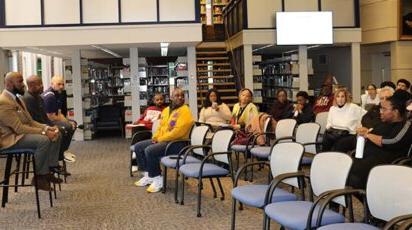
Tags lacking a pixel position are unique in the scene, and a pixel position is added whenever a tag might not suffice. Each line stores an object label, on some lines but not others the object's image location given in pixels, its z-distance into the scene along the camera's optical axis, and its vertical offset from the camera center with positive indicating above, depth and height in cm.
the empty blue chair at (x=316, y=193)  383 -82
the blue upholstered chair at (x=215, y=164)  587 -86
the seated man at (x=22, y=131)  583 -41
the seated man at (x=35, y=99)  680 -7
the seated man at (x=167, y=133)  717 -56
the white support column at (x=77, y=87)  1358 +13
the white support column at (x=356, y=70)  1425 +37
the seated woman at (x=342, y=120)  755 -48
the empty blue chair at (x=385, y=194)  356 -74
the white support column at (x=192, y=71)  1348 +43
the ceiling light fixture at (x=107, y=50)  1307 +107
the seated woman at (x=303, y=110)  915 -41
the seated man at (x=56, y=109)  793 -23
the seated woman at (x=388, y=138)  536 -53
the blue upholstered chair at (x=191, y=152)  651 -79
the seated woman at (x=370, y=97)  1058 -26
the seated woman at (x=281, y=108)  951 -38
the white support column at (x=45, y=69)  2017 +87
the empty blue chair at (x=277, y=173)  457 -79
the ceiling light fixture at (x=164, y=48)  1287 +108
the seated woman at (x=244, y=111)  873 -38
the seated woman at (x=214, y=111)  934 -39
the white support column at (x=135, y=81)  1358 +23
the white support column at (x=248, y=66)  1385 +54
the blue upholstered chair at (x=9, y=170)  587 -86
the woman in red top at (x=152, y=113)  875 -37
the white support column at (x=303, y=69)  1408 +43
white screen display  1383 +144
